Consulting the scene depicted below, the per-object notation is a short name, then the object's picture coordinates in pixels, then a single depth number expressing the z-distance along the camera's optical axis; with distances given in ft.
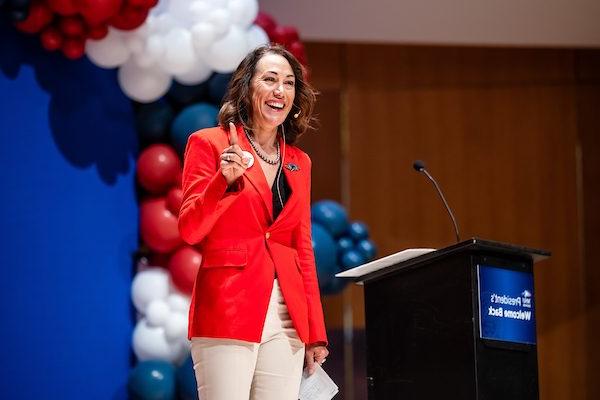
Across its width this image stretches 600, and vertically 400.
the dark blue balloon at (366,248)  36.50
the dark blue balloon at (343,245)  36.14
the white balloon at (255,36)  33.65
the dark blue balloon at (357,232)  36.83
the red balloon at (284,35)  35.47
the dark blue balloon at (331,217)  36.04
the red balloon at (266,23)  35.63
